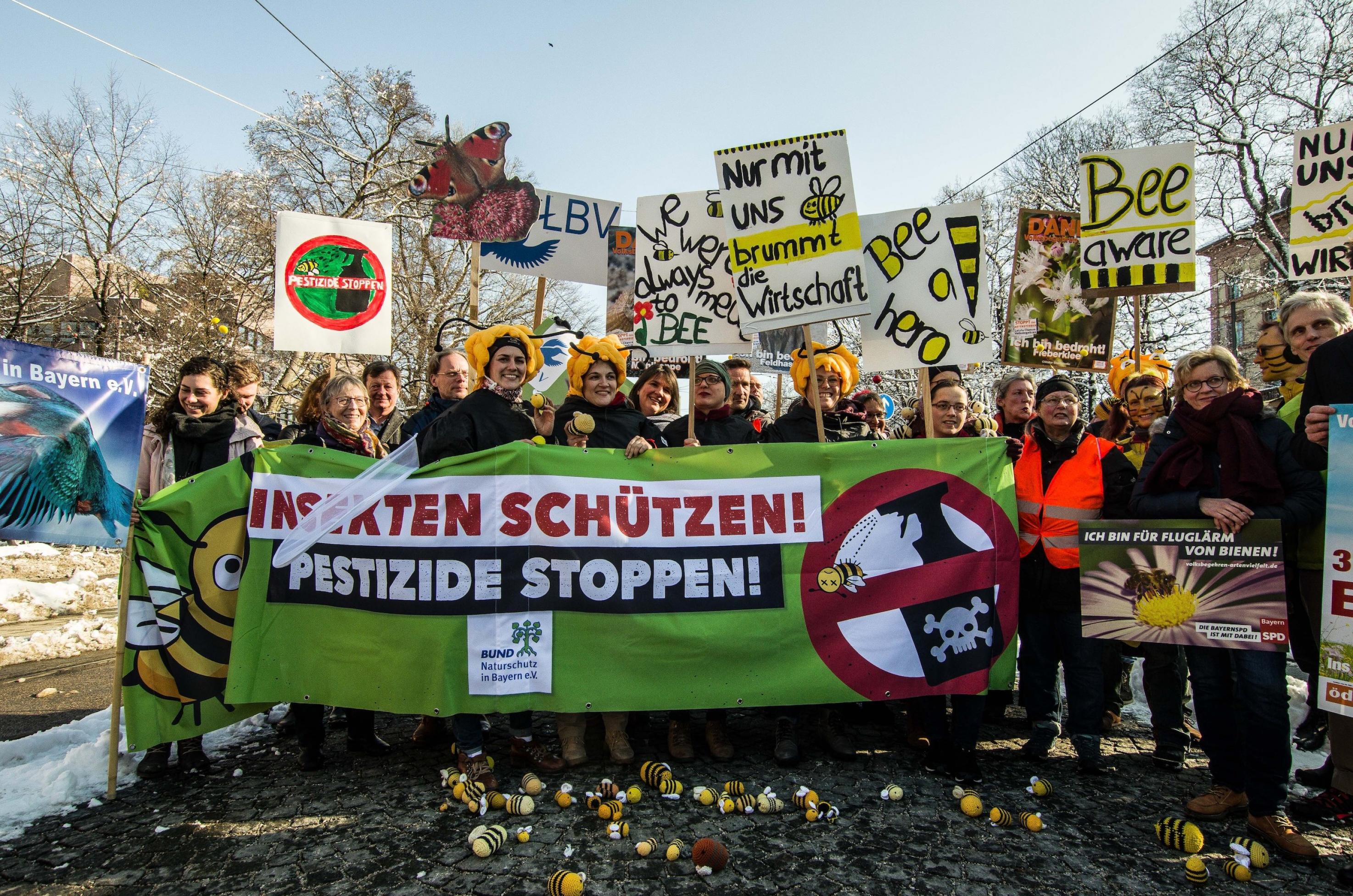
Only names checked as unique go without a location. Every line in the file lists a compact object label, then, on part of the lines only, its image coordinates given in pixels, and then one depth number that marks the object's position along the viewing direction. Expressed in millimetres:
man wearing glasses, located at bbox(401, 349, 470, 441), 4918
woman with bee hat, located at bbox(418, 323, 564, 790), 3711
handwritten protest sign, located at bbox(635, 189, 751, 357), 5301
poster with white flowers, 7293
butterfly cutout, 5703
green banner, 3670
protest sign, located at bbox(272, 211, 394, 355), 5414
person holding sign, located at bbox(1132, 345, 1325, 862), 3115
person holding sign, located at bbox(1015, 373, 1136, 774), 3832
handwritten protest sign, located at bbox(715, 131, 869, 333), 4457
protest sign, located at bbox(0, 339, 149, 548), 3359
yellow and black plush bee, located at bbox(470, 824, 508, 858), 2900
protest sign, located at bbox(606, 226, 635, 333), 7285
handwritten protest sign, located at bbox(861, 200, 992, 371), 4484
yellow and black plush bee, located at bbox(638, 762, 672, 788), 3510
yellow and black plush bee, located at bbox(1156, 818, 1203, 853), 2994
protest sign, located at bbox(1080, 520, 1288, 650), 3178
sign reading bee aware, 5734
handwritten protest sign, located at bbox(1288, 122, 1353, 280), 4793
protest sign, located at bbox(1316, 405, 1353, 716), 2889
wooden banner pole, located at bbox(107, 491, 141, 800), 3359
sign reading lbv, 6430
